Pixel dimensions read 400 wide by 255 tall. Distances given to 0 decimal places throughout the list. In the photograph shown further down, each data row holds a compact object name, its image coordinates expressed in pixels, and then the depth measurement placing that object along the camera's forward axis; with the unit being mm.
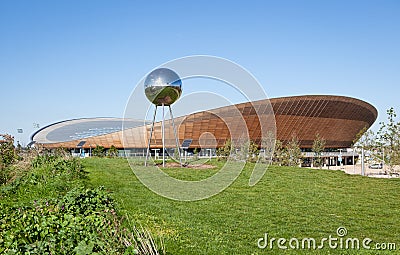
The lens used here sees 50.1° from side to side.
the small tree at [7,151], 15436
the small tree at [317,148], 42538
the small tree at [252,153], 31108
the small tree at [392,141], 20438
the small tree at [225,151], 33812
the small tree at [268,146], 31505
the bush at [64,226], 5160
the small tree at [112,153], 41462
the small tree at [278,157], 32031
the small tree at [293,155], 32219
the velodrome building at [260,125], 54688
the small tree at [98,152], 42488
